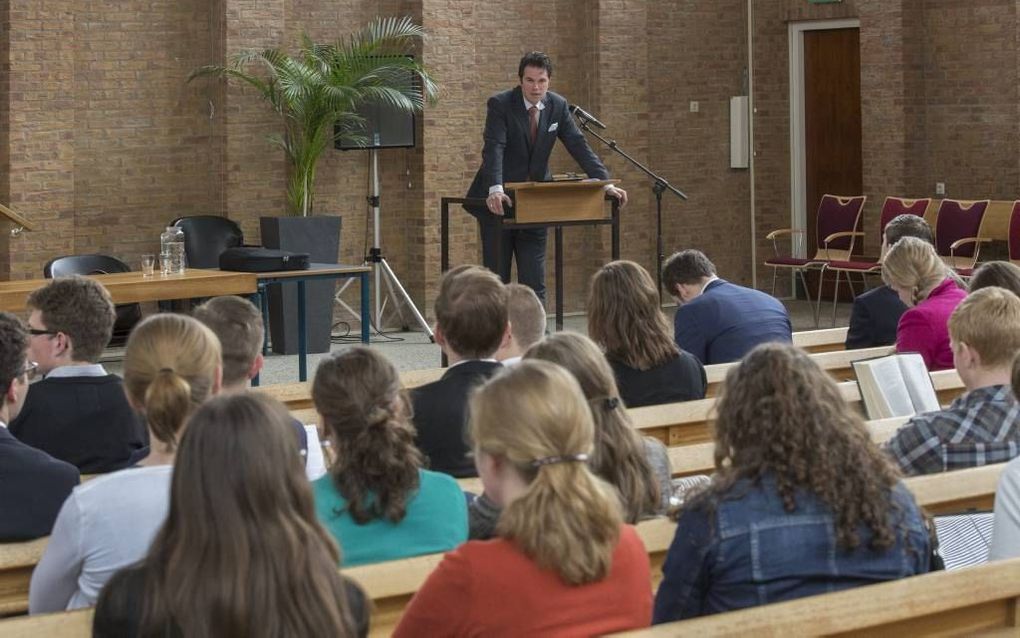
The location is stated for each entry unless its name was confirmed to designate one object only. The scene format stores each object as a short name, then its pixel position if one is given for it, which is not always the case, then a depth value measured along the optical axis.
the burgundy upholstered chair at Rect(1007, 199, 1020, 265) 12.25
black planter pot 11.41
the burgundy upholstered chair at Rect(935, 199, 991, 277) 12.40
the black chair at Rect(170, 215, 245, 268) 11.38
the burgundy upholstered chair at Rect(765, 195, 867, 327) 13.23
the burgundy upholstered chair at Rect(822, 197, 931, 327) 12.48
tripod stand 12.27
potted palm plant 11.52
